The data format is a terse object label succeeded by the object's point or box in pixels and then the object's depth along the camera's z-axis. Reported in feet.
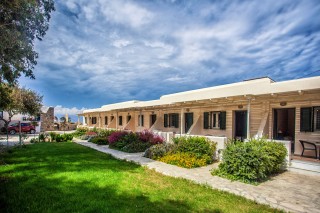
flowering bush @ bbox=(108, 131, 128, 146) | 46.21
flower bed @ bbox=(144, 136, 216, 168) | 28.18
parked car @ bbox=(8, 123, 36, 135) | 95.14
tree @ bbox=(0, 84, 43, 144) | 57.85
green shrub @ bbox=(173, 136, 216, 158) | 30.22
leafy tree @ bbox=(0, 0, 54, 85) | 19.36
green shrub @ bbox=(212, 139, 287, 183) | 21.11
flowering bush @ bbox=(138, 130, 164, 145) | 42.42
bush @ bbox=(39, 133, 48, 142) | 60.23
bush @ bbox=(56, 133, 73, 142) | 60.70
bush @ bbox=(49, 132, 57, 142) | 61.11
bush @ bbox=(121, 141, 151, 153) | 39.68
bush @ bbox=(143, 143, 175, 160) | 32.89
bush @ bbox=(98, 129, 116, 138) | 59.93
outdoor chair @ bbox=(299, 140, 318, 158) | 28.60
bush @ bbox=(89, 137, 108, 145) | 52.88
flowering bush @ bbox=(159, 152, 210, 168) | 27.37
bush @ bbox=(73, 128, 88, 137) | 81.67
